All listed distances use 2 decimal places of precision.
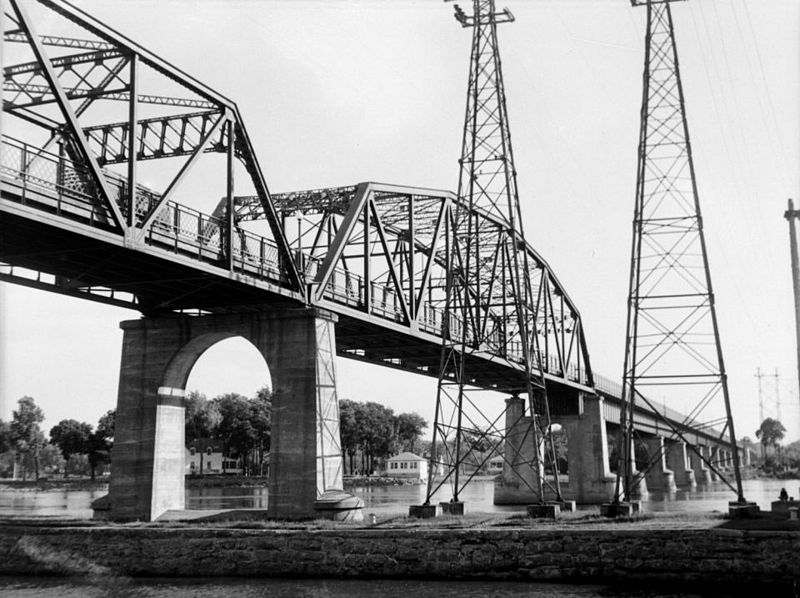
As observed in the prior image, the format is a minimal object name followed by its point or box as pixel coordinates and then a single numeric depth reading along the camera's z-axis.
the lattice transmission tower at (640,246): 38.47
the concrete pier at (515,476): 86.50
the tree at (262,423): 146.88
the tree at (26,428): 151.38
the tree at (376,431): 168.50
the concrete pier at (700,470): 169.62
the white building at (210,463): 166.62
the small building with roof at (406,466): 175.75
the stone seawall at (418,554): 26.69
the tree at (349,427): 163.62
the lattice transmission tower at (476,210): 41.38
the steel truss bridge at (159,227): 27.47
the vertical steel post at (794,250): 34.03
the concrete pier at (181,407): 39.16
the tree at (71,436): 151.25
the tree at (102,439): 147.38
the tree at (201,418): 153.12
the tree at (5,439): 140.77
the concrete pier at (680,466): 142.75
